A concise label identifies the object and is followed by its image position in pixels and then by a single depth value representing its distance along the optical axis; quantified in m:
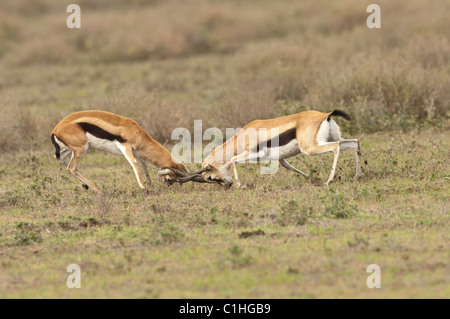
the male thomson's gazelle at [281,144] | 17.67
